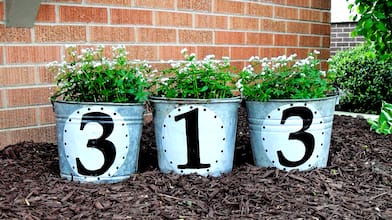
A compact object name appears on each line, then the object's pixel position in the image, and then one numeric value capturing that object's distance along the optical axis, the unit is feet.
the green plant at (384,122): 12.22
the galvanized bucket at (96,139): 7.82
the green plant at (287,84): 8.73
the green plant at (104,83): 8.17
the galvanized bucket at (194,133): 8.06
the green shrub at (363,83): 21.30
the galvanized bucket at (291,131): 8.52
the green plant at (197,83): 8.37
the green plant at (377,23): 14.15
